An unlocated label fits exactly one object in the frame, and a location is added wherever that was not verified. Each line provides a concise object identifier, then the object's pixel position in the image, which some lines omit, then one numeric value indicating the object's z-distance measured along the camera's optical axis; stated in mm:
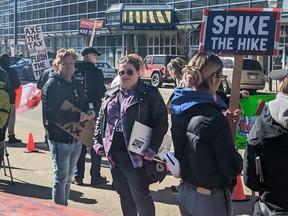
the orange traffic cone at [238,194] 5742
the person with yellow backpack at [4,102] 5953
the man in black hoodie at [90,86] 6441
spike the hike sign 5051
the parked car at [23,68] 30188
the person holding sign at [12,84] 8555
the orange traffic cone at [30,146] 8620
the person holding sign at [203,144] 2852
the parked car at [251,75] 22625
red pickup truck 27488
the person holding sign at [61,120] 4695
